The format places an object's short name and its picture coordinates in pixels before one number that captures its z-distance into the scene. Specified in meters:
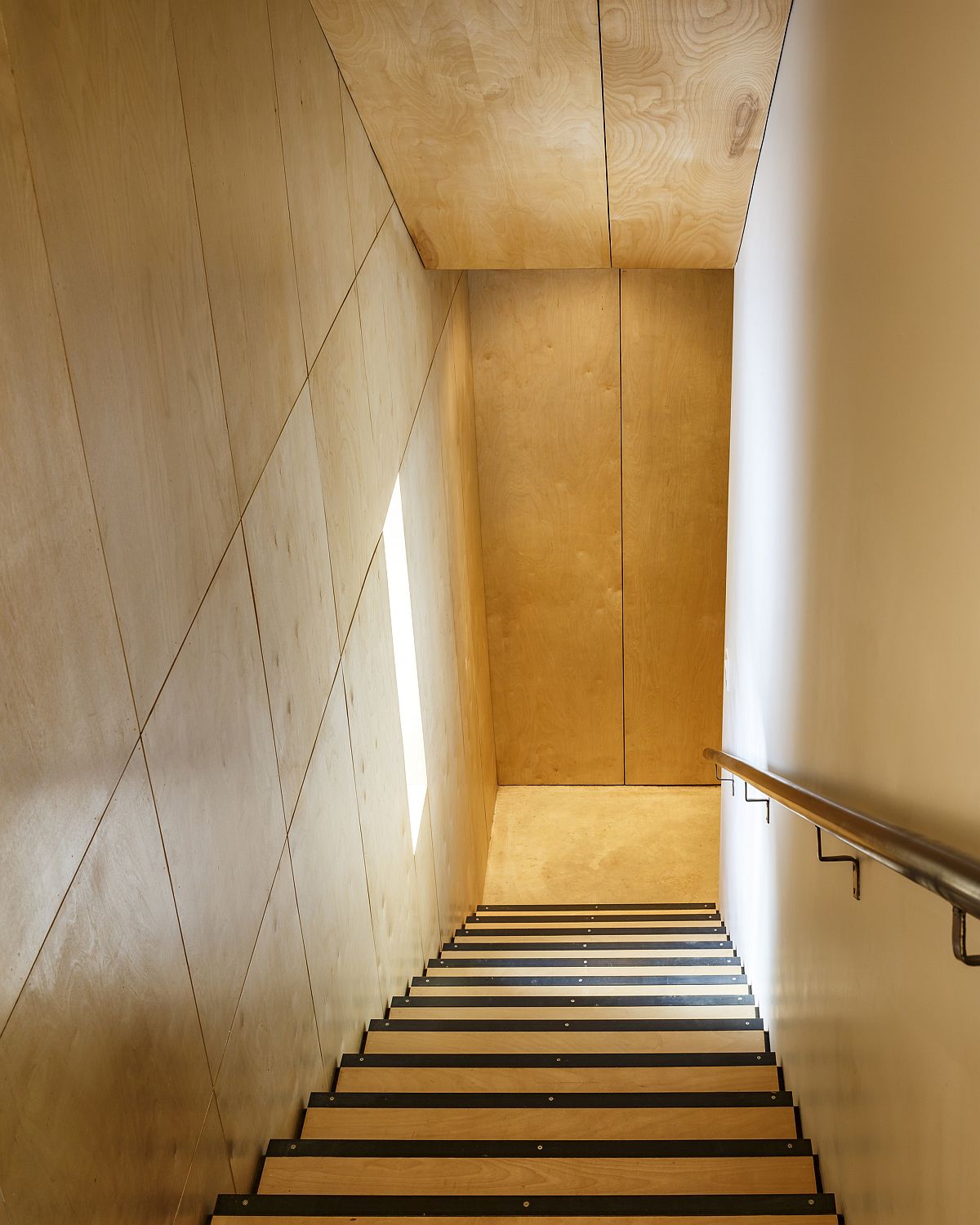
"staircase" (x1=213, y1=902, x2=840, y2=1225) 2.36
